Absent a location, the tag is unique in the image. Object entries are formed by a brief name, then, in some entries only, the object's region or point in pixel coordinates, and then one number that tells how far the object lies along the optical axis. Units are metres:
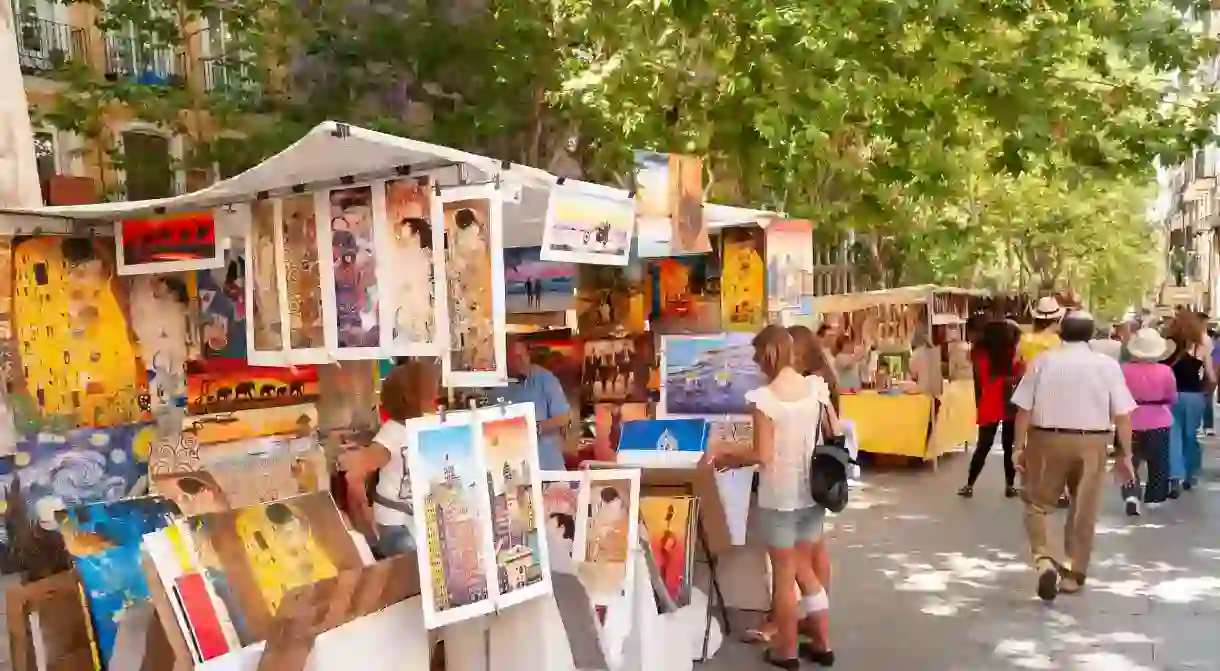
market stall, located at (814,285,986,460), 11.78
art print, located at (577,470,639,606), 4.47
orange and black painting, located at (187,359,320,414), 5.40
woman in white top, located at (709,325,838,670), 4.97
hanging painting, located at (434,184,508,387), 3.82
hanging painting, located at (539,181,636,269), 4.28
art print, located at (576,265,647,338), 7.39
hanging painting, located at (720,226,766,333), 6.62
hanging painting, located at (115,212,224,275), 4.95
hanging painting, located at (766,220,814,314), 6.61
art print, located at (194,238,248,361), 5.55
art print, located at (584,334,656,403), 7.11
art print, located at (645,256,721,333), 7.00
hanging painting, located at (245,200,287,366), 4.54
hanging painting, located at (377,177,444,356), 4.04
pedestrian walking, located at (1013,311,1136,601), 6.13
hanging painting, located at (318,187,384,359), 4.20
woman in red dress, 9.60
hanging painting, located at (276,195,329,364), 4.42
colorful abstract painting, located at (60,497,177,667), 3.86
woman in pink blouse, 8.80
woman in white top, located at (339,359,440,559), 4.30
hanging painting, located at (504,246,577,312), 7.15
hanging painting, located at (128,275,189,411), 5.39
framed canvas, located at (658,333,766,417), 6.21
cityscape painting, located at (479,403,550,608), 3.69
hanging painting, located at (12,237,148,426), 4.99
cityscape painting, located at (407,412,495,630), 3.48
